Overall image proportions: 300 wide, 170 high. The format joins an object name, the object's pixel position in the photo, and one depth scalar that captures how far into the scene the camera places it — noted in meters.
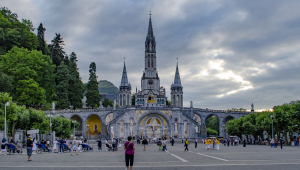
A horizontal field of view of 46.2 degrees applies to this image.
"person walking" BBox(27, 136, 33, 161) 19.54
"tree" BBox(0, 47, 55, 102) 57.94
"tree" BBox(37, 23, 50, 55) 78.81
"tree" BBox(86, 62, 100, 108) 85.44
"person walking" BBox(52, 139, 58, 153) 30.17
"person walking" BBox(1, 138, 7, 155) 25.98
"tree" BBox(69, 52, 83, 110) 77.16
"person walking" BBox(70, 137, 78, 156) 27.11
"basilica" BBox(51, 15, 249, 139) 74.19
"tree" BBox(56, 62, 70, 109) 72.44
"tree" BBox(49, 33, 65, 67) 84.31
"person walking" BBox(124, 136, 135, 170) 13.34
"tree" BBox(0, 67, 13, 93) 51.75
